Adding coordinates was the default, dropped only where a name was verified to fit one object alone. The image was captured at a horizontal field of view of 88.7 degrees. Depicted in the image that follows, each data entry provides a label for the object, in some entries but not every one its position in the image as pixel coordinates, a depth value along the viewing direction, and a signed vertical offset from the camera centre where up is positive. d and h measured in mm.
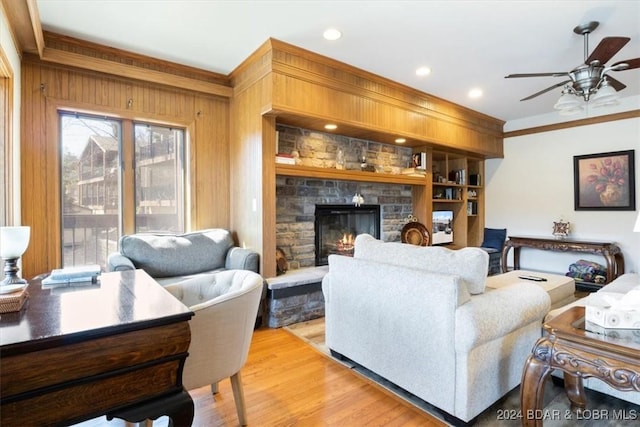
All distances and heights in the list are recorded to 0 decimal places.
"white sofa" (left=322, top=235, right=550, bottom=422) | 1731 -675
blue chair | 5688 -655
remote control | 3242 -710
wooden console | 4438 -580
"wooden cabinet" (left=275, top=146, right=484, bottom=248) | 5004 +296
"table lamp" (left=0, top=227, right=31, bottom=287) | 1482 -161
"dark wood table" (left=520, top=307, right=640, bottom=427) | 1293 -645
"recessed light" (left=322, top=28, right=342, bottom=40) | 2850 +1567
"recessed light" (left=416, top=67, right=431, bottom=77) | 3645 +1567
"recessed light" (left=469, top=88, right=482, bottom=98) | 4304 +1558
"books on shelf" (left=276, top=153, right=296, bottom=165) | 3513 +562
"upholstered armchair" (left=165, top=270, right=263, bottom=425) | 1525 -620
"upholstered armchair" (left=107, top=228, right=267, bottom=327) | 3135 -445
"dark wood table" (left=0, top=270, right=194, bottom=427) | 919 -456
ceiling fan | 2539 +1149
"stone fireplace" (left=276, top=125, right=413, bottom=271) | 3922 +263
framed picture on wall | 4605 +383
